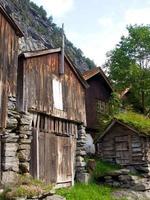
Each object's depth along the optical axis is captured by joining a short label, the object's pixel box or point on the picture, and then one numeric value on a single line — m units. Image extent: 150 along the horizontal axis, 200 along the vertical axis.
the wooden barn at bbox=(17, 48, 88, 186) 16.02
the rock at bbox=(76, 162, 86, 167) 19.03
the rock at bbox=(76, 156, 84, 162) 19.12
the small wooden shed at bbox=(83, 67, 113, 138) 27.39
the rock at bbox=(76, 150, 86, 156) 19.22
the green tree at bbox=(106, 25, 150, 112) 28.92
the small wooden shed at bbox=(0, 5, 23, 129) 14.28
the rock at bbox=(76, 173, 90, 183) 18.92
